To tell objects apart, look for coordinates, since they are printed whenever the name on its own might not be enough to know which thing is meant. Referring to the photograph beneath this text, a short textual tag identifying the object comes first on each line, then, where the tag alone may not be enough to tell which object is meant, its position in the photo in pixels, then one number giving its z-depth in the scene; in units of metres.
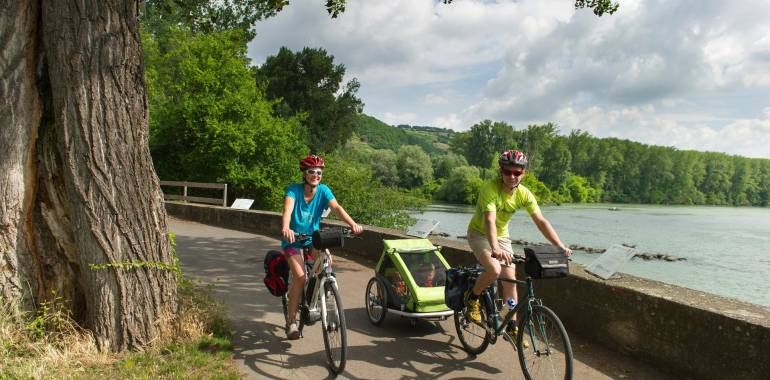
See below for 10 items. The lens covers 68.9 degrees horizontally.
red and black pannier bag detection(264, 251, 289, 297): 5.19
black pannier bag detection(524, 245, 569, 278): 4.02
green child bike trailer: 5.31
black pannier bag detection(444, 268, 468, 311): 4.92
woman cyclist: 4.79
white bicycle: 4.33
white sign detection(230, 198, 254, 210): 14.77
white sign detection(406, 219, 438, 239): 7.01
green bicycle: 3.89
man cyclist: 4.42
